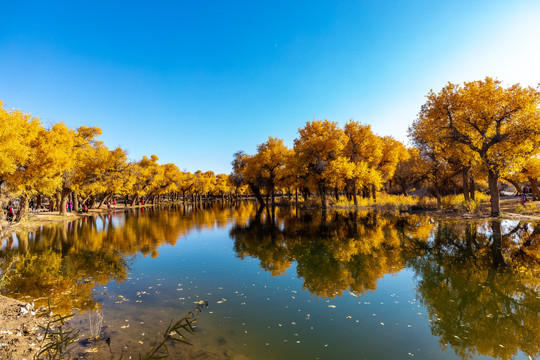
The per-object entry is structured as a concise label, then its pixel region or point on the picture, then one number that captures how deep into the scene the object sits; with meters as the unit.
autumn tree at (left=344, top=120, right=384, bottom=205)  42.03
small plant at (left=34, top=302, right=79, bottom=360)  6.43
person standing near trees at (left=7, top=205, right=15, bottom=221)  31.86
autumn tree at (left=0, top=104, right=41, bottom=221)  21.06
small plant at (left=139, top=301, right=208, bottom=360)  6.99
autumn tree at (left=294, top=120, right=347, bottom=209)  42.34
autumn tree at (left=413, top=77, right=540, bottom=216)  23.28
